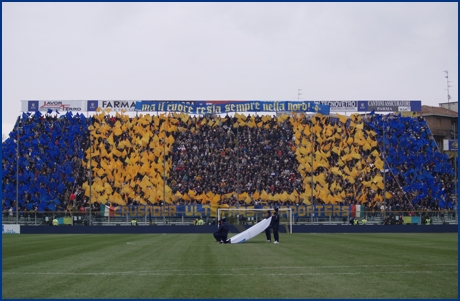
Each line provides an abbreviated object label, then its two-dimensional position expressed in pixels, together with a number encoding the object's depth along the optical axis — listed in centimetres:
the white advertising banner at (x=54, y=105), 8025
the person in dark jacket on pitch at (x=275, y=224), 3325
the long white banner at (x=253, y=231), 3416
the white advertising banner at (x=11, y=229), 5816
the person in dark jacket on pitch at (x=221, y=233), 3422
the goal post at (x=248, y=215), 5400
